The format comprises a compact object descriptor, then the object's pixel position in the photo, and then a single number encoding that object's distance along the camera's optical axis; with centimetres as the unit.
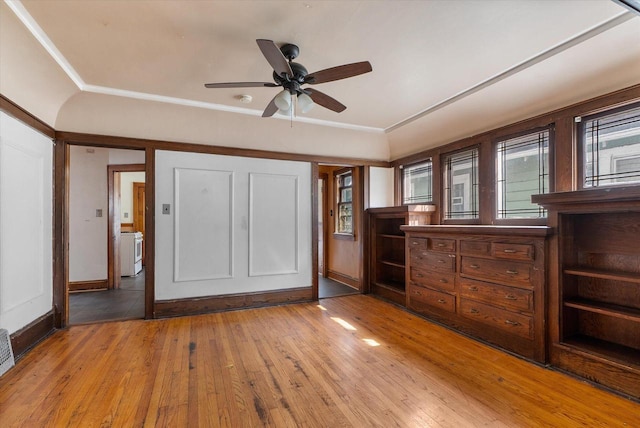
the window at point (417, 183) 458
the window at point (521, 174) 311
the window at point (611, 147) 249
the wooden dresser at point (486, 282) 258
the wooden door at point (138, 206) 743
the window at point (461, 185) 386
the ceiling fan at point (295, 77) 211
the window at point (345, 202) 560
